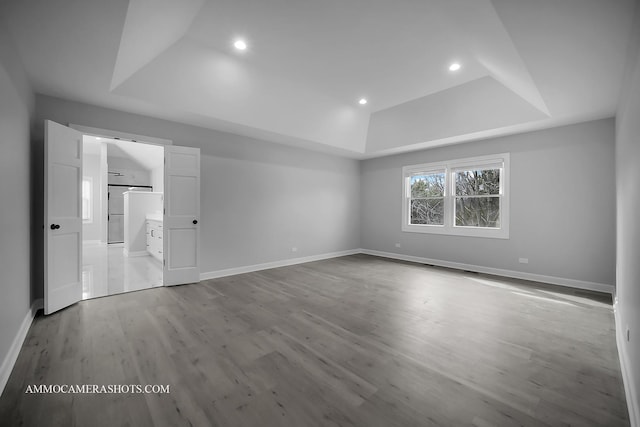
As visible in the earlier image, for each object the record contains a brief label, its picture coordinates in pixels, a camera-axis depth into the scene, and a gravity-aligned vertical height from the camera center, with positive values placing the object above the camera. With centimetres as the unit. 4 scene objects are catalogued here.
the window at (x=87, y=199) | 862 +34
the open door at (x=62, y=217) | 306 -9
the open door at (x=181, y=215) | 422 -7
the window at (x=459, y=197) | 511 +32
